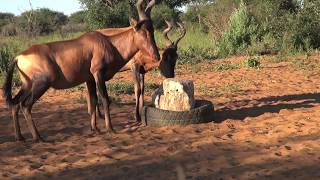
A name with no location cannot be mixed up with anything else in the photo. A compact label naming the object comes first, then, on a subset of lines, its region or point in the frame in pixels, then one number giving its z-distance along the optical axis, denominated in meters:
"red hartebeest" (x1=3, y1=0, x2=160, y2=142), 6.96
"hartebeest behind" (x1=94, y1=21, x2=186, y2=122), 7.85
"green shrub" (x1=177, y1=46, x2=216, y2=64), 17.48
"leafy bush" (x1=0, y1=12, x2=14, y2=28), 38.81
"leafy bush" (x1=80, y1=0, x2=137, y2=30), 21.33
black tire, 7.58
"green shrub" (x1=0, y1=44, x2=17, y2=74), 13.94
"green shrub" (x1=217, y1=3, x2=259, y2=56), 19.64
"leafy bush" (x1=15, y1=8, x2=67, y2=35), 17.63
